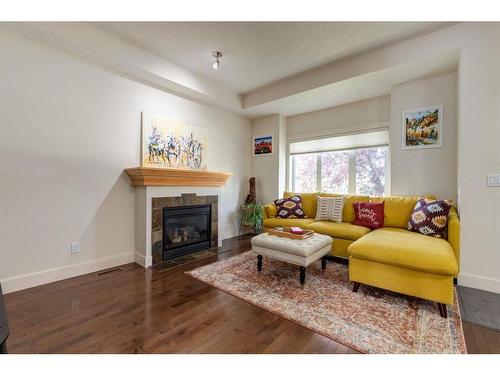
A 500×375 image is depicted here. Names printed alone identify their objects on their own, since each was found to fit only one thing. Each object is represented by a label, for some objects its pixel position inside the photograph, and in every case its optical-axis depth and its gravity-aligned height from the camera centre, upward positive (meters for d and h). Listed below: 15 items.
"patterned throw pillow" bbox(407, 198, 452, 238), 2.48 -0.34
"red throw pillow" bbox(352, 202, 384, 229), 3.10 -0.39
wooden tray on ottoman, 2.55 -0.55
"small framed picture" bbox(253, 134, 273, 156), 4.70 +0.85
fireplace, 3.08 -0.60
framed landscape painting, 3.03 +0.80
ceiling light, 2.91 +1.67
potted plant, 4.46 -0.60
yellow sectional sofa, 1.82 -0.63
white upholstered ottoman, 2.30 -0.67
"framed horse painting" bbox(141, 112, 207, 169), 3.21 +0.63
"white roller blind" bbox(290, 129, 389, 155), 3.76 +0.80
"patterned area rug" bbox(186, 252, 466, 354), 1.52 -1.02
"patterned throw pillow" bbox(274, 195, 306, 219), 3.81 -0.37
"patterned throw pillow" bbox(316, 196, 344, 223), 3.47 -0.35
